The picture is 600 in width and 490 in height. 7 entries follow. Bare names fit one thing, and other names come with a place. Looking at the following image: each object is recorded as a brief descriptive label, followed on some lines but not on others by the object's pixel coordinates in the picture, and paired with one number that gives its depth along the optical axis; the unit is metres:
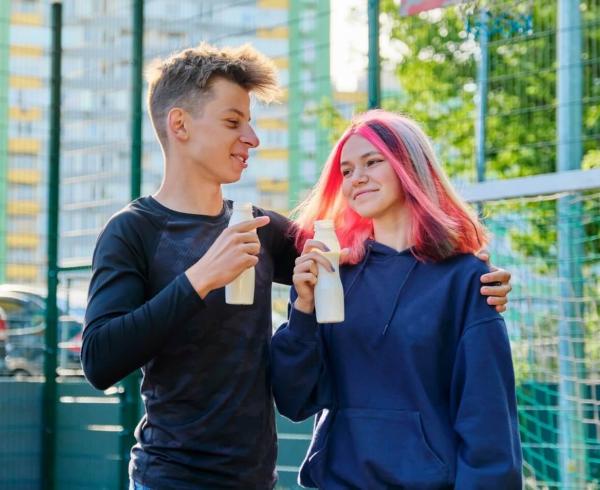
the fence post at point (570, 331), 4.90
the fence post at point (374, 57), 4.19
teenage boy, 2.58
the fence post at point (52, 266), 5.81
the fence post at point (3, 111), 5.98
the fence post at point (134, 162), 5.14
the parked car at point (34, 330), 5.91
